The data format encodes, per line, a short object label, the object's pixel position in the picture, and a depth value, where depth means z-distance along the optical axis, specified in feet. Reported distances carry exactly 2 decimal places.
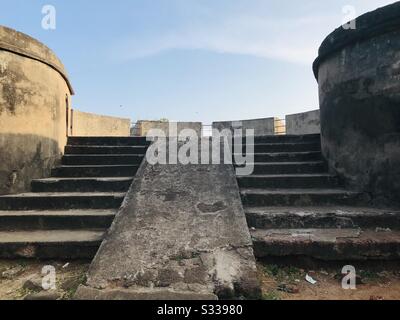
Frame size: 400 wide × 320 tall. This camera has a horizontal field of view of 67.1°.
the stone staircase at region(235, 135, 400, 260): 9.31
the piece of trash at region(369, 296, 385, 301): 7.76
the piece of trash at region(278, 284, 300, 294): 8.20
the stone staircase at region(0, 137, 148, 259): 9.96
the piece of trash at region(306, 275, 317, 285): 8.70
